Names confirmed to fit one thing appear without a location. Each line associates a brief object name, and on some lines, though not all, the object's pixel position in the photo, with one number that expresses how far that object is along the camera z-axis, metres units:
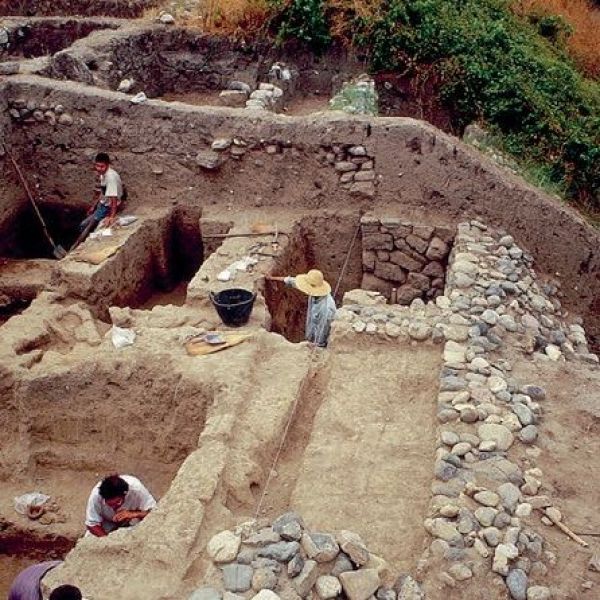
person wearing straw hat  6.38
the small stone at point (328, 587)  3.75
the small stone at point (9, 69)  8.75
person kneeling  4.83
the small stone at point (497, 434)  4.79
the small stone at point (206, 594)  3.82
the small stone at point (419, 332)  5.98
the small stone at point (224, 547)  4.02
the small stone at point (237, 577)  3.84
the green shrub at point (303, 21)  10.16
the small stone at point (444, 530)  4.11
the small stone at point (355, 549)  3.90
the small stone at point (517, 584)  3.85
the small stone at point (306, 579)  3.76
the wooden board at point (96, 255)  7.38
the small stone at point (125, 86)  9.77
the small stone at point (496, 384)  5.26
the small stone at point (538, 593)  3.83
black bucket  6.36
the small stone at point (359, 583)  3.75
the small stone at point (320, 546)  3.87
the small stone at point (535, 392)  5.29
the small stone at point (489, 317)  6.14
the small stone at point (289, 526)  4.00
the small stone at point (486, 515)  4.18
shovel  8.66
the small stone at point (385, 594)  3.77
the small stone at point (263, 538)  4.02
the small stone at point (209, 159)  8.17
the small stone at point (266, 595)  3.71
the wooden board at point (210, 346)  5.99
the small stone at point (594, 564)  4.01
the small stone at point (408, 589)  3.79
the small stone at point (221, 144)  8.11
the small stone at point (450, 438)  4.80
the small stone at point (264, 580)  3.79
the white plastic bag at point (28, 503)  5.87
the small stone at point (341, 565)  3.86
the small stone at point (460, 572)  3.92
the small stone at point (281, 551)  3.90
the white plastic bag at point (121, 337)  6.08
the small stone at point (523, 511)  4.29
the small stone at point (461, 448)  4.71
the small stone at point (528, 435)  4.86
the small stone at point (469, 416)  4.99
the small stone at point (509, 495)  4.31
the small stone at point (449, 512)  4.25
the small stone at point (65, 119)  8.43
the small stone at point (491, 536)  4.07
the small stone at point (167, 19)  11.13
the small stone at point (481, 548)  4.02
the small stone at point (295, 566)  3.82
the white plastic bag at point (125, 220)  8.05
